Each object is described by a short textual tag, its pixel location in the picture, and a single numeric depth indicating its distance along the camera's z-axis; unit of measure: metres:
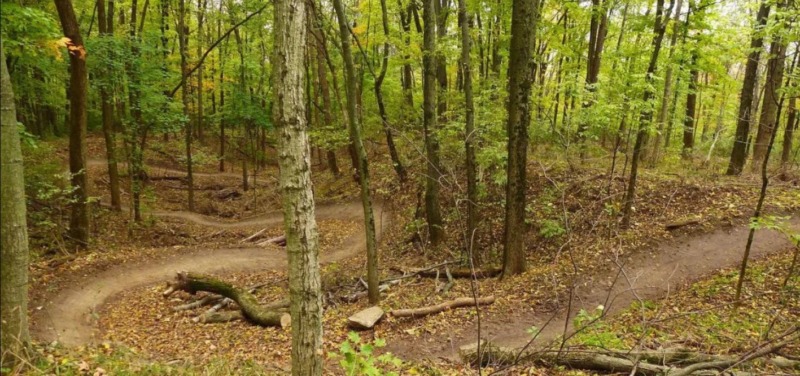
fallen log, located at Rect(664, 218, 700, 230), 11.05
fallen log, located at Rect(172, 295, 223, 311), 9.85
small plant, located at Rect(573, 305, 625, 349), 6.38
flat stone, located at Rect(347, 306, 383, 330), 8.30
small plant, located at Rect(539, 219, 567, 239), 11.52
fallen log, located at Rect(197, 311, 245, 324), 9.20
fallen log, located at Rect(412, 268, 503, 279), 10.55
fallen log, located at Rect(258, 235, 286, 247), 15.86
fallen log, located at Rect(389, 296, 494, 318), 8.62
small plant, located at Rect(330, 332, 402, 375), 3.86
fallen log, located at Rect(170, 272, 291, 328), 8.65
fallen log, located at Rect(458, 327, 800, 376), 4.95
